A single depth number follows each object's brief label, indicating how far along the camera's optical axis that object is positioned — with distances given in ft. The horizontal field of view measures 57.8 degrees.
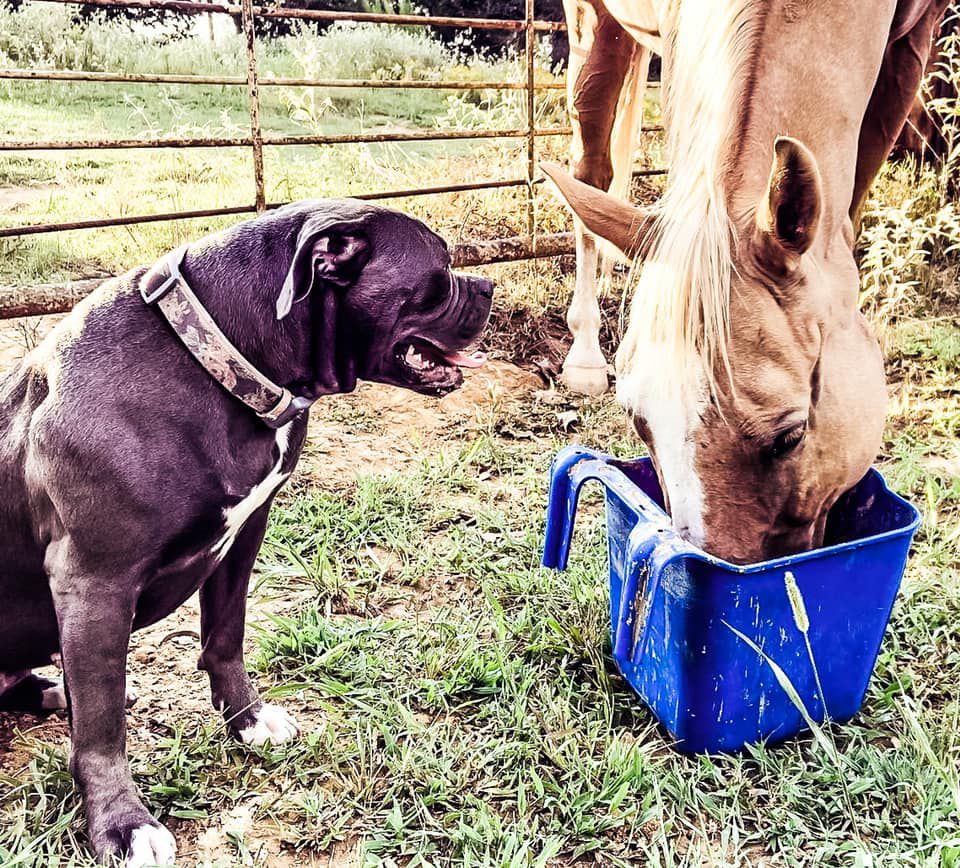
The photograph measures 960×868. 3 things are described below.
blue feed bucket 5.87
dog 5.31
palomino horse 5.76
